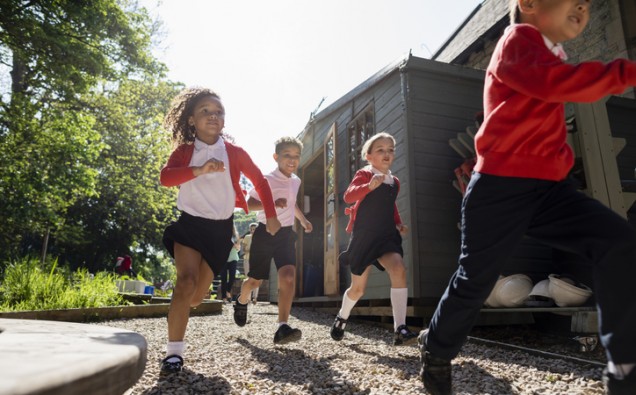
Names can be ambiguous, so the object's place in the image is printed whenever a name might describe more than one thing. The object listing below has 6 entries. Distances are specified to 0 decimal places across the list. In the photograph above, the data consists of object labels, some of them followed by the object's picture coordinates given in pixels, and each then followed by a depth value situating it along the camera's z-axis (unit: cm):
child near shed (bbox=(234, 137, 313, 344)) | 399
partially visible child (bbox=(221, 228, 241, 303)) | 966
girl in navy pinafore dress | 348
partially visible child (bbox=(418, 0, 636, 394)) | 141
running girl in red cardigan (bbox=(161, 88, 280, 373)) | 242
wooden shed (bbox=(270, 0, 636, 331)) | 338
